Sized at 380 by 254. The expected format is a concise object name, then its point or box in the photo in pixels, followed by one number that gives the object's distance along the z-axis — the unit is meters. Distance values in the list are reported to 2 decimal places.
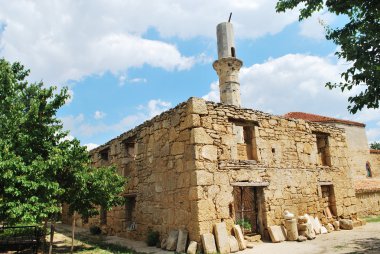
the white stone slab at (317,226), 10.01
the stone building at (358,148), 21.97
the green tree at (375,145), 51.62
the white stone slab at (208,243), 7.26
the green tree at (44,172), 6.78
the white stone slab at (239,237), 7.81
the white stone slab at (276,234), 8.75
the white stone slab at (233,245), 7.61
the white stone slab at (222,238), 7.46
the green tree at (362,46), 5.91
